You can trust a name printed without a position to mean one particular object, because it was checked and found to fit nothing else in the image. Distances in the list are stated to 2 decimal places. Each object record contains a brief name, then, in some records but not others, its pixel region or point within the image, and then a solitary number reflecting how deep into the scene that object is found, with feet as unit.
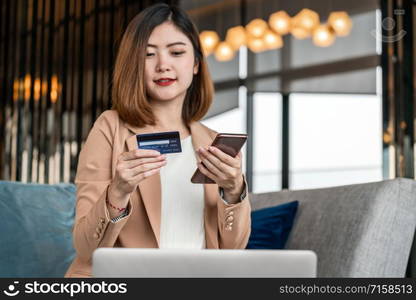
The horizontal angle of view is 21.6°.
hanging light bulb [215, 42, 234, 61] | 34.77
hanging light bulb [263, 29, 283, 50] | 33.54
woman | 8.30
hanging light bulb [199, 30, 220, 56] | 34.50
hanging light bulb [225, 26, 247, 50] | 34.25
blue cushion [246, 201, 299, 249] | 11.97
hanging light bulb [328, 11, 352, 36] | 32.09
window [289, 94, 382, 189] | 33.08
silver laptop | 4.71
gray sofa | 10.26
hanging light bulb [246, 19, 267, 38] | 34.02
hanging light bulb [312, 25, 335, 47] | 32.53
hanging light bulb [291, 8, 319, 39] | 32.57
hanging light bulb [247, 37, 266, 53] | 34.06
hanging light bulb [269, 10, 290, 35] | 33.20
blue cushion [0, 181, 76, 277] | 11.46
